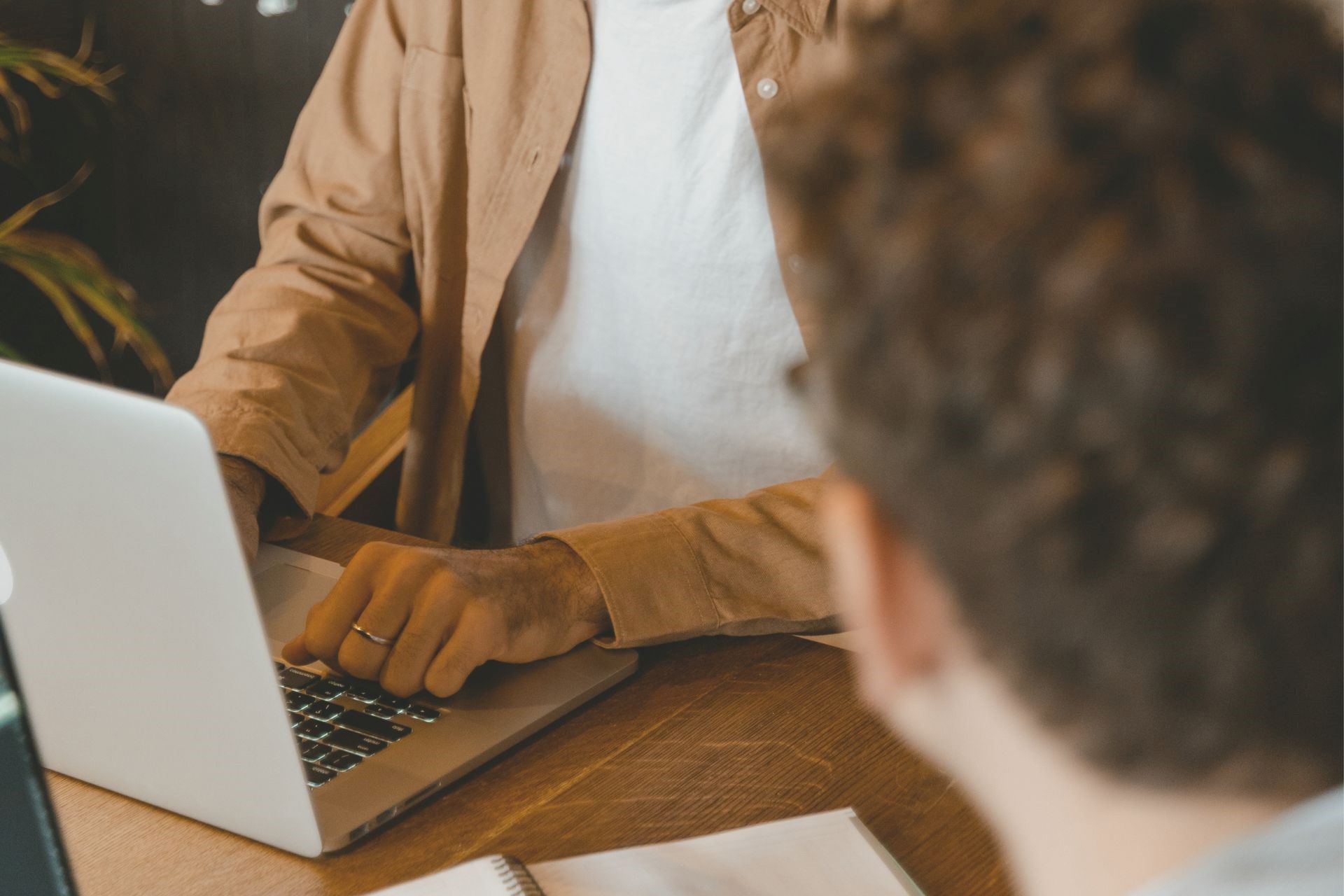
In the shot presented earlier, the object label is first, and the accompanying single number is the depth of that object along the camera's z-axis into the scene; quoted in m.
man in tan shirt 1.33
